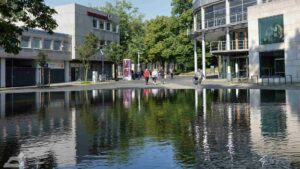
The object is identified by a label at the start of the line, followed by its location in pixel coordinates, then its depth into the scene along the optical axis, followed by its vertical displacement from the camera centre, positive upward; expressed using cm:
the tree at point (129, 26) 9701 +1282
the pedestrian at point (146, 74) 5166 +69
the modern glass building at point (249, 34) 4506 +520
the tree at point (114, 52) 7488 +478
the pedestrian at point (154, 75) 5266 +58
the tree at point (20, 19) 1317 +196
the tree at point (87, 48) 6444 +470
